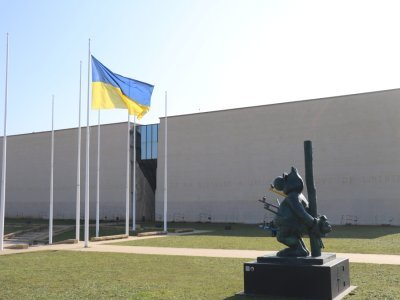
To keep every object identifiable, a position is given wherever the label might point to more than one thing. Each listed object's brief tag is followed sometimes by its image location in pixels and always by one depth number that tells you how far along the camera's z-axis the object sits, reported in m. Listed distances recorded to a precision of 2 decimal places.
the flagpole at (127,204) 28.41
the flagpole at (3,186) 21.41
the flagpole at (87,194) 23.36
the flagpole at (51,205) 25.42
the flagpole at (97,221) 27.71
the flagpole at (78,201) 24.38
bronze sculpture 10.13
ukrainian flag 25.03
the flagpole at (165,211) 32.31
